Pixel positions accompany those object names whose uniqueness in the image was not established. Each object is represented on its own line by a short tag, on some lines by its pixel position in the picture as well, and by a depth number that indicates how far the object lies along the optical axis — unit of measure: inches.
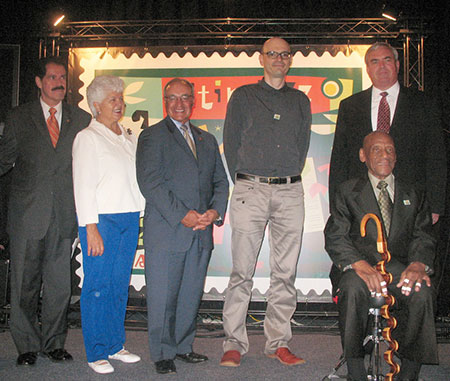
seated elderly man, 91.7
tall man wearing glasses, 117.4
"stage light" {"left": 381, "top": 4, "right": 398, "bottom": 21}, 152.7
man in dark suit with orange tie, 114.7
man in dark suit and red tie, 113.6
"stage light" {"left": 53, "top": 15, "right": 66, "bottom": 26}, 159.2
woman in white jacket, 106.8
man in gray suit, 108.6
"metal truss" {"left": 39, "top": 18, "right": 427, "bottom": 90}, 158.2
